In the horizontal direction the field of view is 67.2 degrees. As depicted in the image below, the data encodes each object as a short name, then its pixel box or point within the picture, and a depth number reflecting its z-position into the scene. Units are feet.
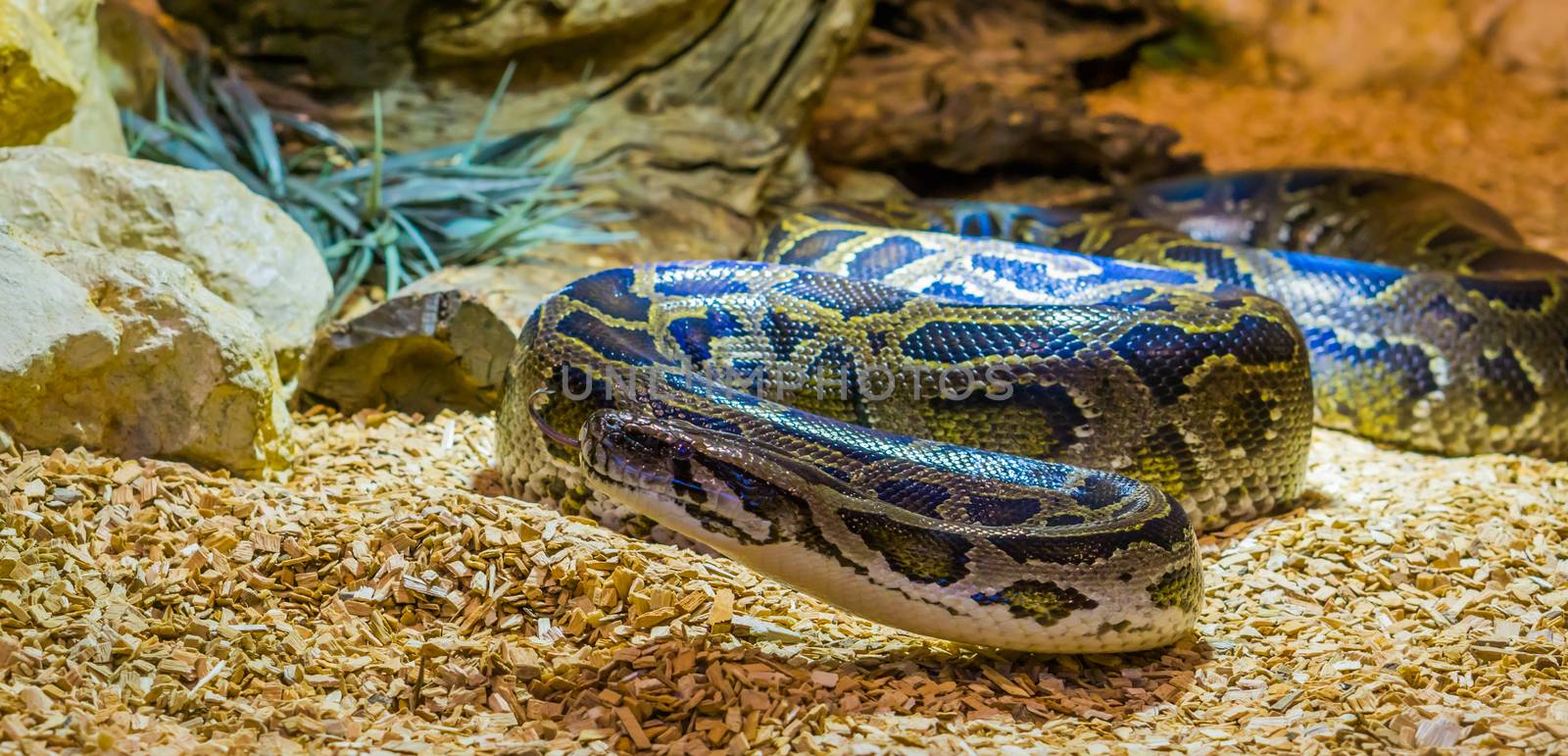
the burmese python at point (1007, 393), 13.00
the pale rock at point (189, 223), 17.72
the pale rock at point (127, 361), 14.70
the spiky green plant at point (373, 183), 24.38
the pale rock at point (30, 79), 17.84
